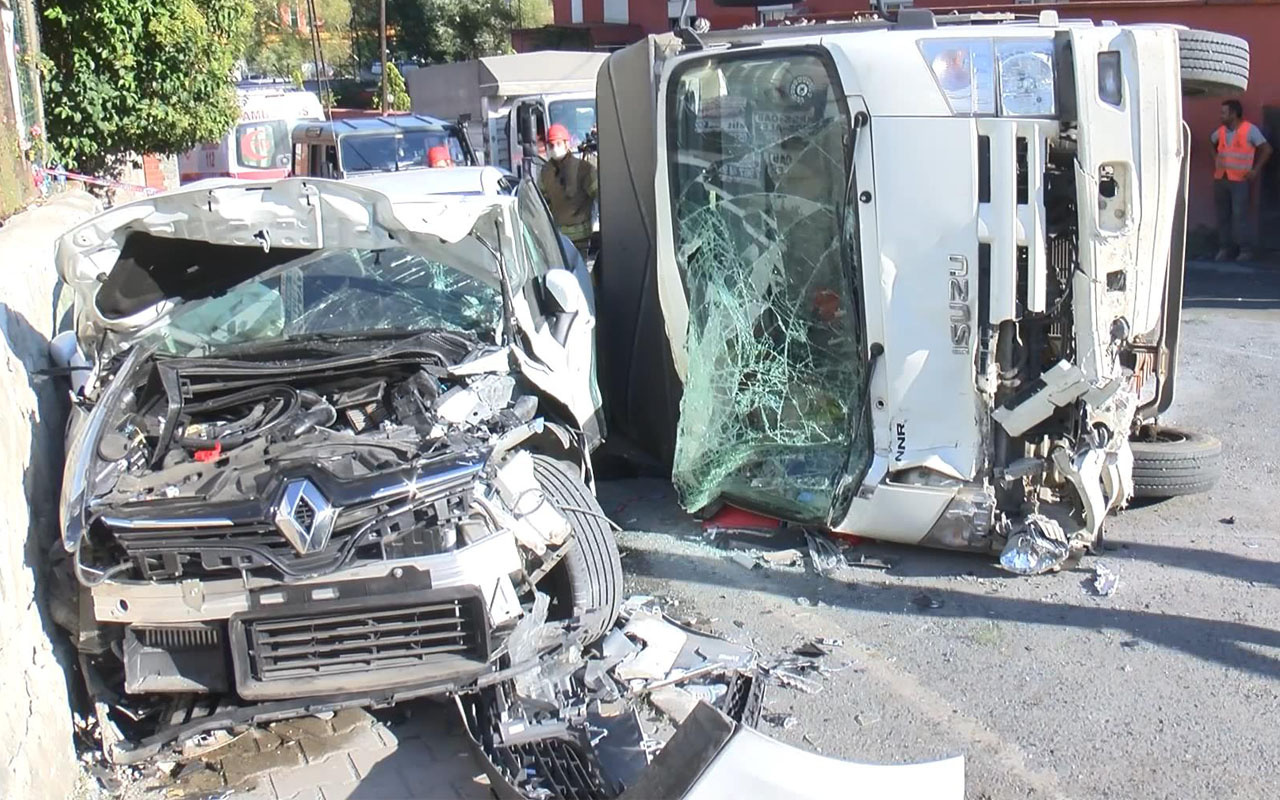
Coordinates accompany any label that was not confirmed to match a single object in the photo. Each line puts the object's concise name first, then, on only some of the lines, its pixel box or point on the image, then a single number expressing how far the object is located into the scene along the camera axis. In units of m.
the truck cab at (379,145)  13.28
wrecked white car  3.86
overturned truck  5.05
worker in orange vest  13.06
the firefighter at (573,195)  10.14
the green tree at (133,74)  11.54
